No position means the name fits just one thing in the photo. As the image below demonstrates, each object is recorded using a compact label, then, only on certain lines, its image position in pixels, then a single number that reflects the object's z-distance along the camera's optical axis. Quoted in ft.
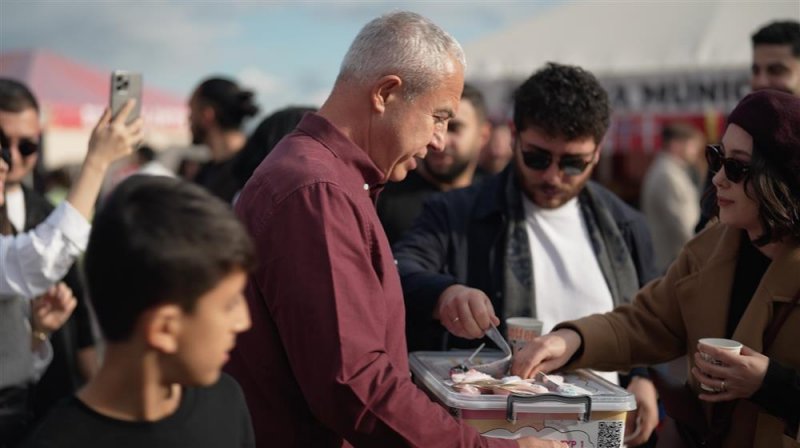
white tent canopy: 27.07
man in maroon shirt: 6.14
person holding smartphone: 8.96
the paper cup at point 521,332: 8.74
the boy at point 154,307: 5.11
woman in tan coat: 7.67
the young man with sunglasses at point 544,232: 10.53
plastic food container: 7.18
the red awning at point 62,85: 43.60
